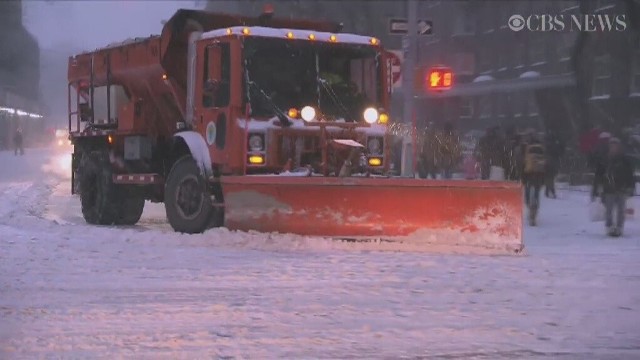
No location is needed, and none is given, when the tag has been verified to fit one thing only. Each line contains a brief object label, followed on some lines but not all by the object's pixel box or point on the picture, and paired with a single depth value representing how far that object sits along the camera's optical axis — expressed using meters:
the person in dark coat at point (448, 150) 22.98
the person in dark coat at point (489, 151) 17.50
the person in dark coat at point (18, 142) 41.62
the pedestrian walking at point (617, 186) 13.33
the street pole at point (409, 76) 17.17
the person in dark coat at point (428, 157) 22.89
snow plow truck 10.30
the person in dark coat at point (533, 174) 14.98
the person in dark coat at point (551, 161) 18.47
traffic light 16.84
